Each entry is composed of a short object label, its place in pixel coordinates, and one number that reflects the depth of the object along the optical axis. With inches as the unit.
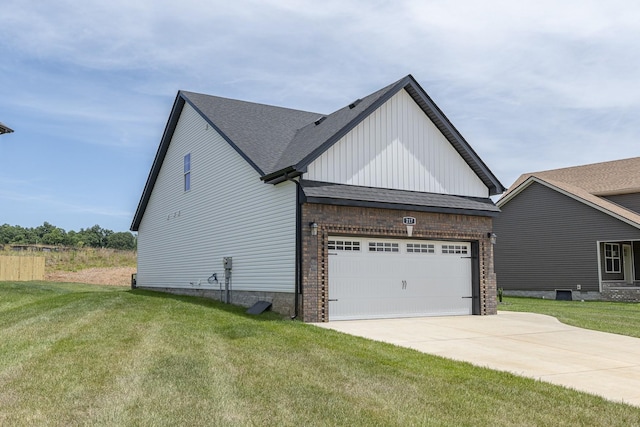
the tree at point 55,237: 3024.1
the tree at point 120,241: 3398.1
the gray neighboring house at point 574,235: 1088.2
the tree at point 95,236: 3223.4
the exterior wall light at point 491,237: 698.5
